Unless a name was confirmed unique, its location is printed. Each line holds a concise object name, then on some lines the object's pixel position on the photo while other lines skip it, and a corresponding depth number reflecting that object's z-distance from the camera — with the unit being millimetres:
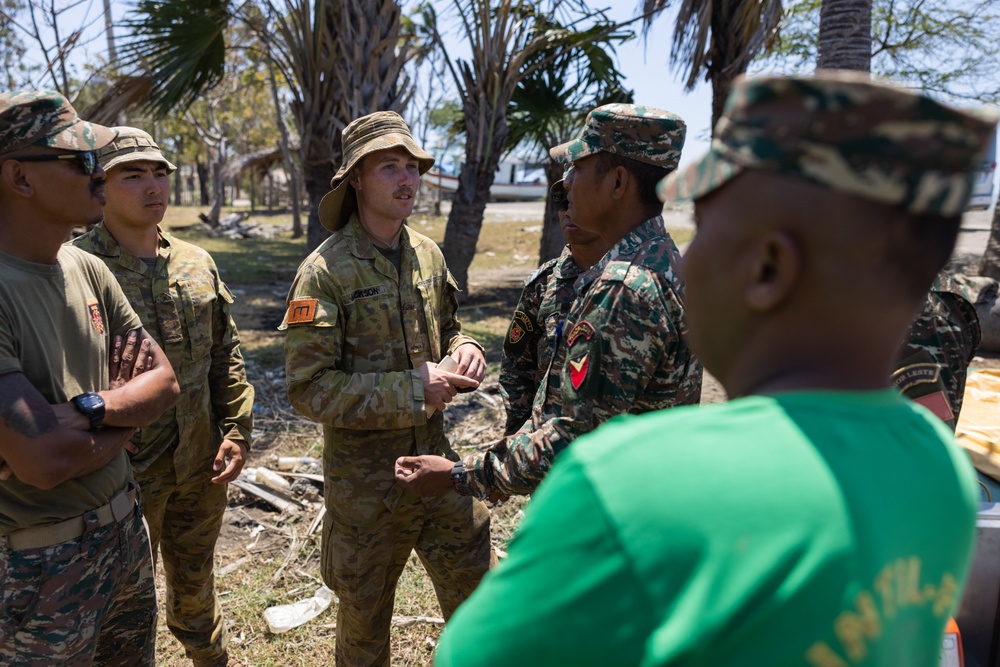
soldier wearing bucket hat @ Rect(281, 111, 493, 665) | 2770
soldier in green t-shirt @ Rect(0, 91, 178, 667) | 2012
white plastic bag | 3557
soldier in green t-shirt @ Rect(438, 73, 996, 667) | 743
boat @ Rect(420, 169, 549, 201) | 36000
